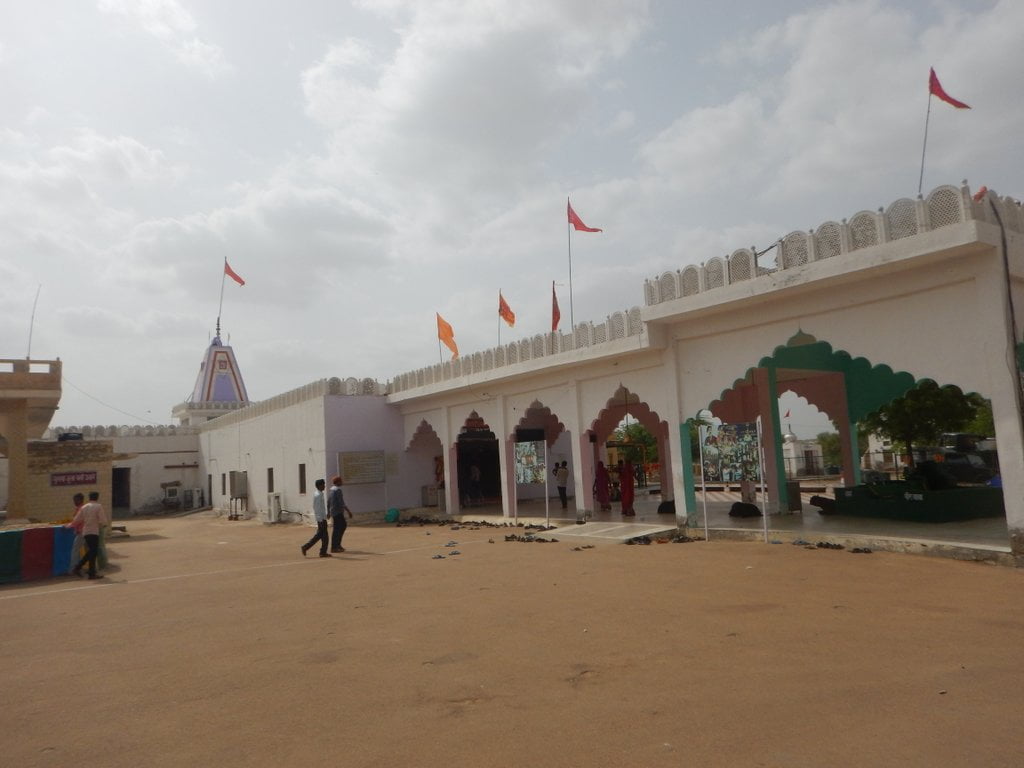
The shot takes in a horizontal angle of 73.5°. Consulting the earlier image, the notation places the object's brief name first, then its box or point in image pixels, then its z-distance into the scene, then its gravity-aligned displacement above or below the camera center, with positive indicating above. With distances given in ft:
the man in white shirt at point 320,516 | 38.60 -2.55
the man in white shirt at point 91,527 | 33.96 -2.14
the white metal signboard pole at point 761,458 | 33.47 -0.54
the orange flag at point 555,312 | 62.63 +13.39
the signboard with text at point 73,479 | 57.47 +0.51
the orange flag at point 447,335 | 66.64 +12.54
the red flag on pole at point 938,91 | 30.23 +15.24
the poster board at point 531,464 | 44.88 -0.25
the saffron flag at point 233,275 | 95.21 +27.77
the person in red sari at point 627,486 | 48.98 -2.32
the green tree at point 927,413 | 58.59 +2.10
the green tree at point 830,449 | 140.13 -1.29
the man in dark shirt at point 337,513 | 39.32 -2.47
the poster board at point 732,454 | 34.86 -0.25
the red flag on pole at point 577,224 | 50.50 +17.14
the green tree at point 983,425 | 99.09 +1.38
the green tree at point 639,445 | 101.30 +1.26
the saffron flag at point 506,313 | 64.92 +14.02
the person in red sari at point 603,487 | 56.13 -2.55
